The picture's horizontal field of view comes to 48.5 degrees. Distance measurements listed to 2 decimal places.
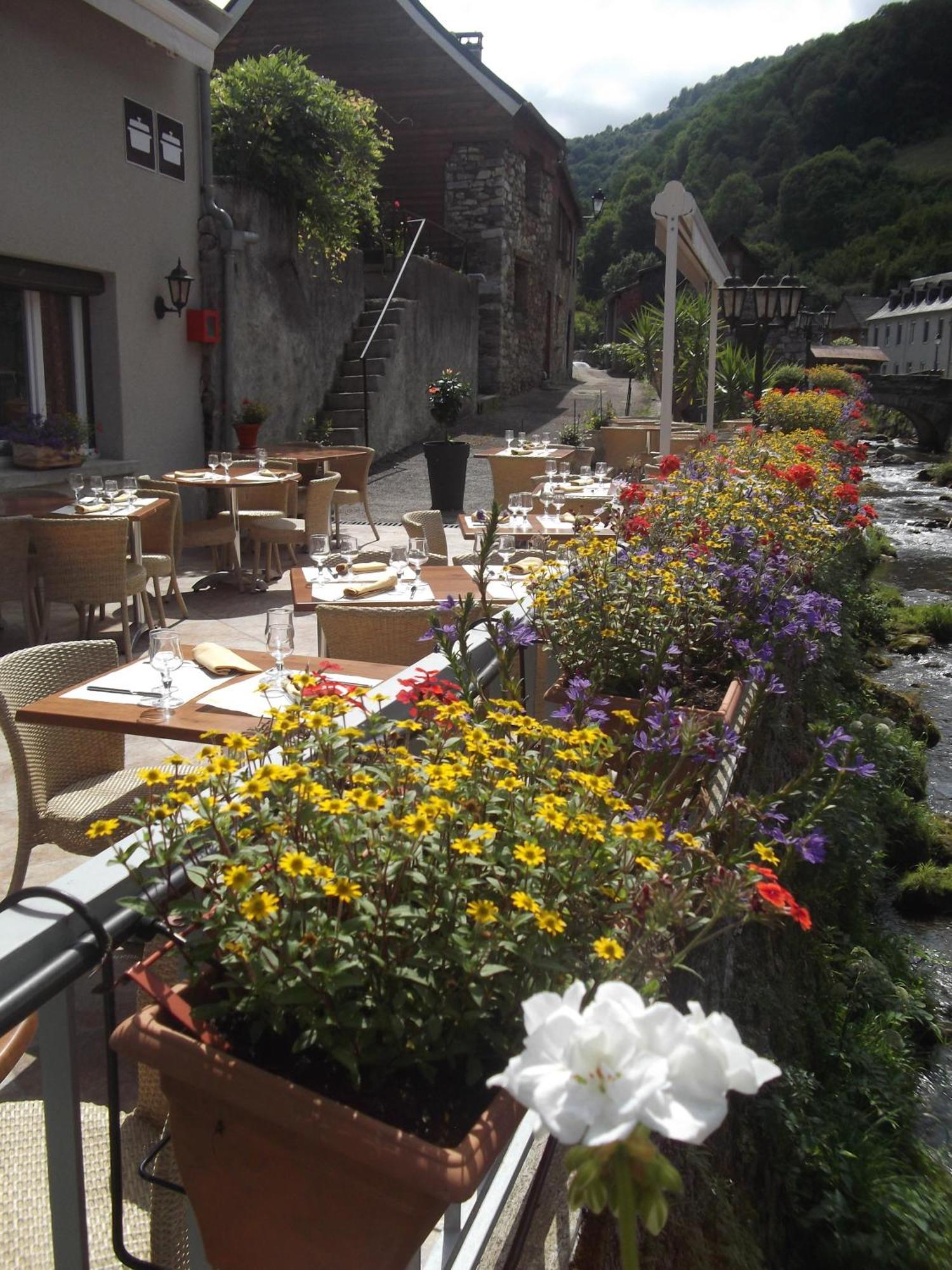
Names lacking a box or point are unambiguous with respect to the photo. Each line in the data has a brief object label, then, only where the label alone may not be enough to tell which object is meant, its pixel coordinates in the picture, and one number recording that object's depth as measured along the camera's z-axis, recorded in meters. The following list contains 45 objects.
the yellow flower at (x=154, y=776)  1.22
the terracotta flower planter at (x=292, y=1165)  0.97
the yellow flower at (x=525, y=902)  1.04
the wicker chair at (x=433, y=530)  5.41
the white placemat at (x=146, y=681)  2.84
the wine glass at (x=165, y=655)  2.72
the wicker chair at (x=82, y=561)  5.32
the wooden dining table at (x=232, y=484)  7.21
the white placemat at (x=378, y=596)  3.86
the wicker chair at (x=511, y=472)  9.17
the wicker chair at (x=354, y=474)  8.91
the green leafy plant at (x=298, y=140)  10.55
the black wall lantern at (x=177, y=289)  9.00
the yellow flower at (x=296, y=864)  1.02
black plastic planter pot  10.63
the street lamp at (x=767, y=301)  13.11
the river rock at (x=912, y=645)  8.83
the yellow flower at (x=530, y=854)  1.08
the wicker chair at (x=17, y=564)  5.32
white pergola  6.32
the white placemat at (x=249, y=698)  2.65
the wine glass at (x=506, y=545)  4.09
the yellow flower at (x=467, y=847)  1.09
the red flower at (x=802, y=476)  5.21
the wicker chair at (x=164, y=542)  6.21
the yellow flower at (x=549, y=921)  1.03
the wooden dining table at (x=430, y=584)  3.82
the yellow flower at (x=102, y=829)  1.23
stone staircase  12.86
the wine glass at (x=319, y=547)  4.14
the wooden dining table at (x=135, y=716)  2.57
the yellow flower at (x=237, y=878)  1.03
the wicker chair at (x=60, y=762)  2.85
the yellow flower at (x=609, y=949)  1.01
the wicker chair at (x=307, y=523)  7.38
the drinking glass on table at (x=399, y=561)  4.08
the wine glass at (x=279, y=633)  2.71
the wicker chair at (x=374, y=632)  3.53
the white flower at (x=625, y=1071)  0.68
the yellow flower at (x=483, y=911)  1.04
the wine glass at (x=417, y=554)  4.01
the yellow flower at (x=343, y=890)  1.01
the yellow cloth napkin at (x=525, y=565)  3.84
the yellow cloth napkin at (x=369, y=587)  3.95
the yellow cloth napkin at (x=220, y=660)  3.00
